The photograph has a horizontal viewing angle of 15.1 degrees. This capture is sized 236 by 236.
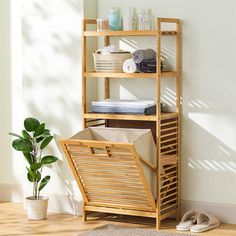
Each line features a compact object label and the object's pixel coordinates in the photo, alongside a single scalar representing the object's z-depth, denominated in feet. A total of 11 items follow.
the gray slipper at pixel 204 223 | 19.68
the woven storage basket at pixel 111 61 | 20.38
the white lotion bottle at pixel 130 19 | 20.61
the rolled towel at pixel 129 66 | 20.05
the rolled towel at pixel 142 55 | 19.91
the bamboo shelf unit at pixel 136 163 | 19.49
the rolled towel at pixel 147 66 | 20.00
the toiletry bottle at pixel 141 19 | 20.41
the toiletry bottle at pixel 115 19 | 20.57
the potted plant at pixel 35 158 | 21.18
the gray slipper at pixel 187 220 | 19.91
